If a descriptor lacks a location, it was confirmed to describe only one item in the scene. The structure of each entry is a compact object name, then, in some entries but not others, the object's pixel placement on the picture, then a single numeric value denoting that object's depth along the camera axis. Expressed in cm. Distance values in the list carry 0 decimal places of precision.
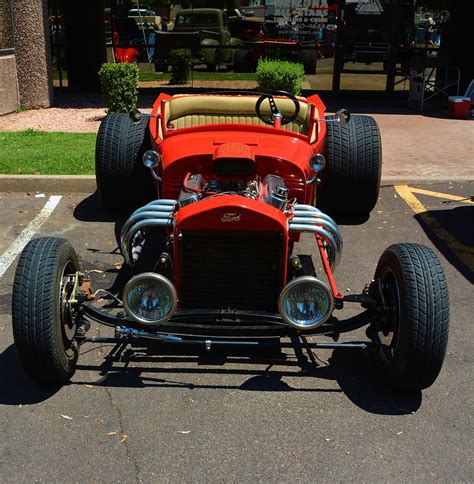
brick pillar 1182
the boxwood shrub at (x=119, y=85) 1061
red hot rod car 375
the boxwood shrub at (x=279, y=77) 1115
